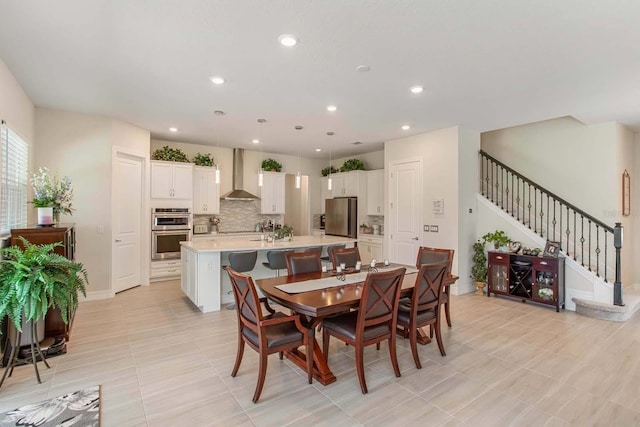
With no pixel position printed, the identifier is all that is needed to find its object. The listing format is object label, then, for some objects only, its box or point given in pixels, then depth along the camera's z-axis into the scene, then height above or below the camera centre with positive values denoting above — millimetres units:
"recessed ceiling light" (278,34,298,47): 2689 +1460
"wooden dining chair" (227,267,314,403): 2451 -952
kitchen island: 4508 -787
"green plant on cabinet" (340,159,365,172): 7818 +1176
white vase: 3520 -49
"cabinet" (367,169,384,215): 7277 +494
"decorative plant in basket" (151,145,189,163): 6355 +1137
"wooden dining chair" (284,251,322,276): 3693 -567
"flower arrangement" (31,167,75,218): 3521 +211
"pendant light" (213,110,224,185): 4798 +1484
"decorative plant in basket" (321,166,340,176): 8596 +1155
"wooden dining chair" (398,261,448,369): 2980 -869
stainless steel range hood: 7519 +971
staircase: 4477 -298
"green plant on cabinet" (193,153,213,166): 6930 +1121
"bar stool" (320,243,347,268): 5418 -733
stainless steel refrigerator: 7766 -83
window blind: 3387 +363
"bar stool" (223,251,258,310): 4449 -657
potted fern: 2516 -584
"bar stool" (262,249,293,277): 4766 -688
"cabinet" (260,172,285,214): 7852 +481
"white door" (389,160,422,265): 6109 +57
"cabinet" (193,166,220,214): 6890 +457
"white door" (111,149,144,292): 5391 -140
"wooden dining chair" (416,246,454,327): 3861 -546
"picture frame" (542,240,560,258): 4840 -515
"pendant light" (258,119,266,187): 5227 +1492
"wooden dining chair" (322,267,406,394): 2575 -901
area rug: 2213 -1431
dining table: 2529 -693
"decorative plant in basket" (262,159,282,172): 7848 +1159
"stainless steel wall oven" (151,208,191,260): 6156 -356
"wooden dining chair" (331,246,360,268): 4091 -546
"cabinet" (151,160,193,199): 6172 +635
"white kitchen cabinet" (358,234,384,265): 7095 -762
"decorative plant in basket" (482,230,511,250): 5309 -395
